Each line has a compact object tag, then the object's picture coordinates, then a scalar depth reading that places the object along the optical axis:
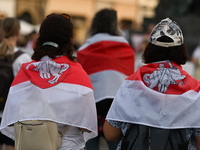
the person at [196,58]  16.68
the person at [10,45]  6.56
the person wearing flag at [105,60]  7.07
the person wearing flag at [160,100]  4.34
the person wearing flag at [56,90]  4.78
